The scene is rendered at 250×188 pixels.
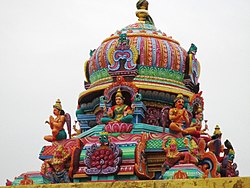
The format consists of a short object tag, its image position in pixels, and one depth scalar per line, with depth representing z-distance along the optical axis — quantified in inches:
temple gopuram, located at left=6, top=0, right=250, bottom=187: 726.5
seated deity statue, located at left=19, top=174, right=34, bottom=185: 751.7
